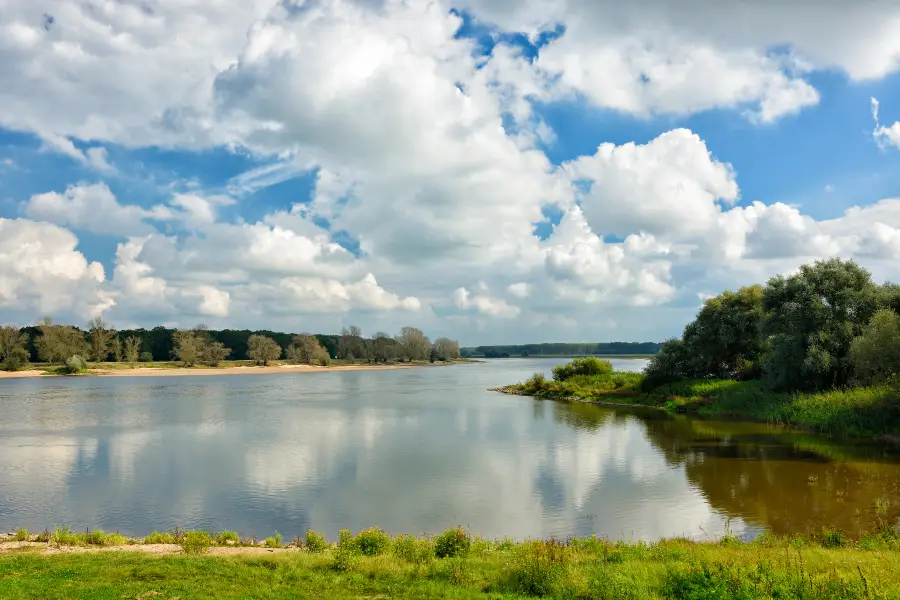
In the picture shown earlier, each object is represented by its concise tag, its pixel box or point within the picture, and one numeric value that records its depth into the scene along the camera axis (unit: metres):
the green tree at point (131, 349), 155.45
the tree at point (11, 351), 130.75
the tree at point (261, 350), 177.12
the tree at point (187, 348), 157.00
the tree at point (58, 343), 137.50
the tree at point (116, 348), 158.12
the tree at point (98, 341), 154.62
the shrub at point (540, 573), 12.05
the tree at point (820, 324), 45.59
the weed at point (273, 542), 17.53
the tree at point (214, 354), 165.50
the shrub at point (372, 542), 15.95
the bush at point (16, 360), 130.50
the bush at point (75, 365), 129.88
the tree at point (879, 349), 37.16
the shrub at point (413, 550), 15.14
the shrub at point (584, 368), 85.56
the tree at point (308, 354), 194.00
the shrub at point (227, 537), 17.79
